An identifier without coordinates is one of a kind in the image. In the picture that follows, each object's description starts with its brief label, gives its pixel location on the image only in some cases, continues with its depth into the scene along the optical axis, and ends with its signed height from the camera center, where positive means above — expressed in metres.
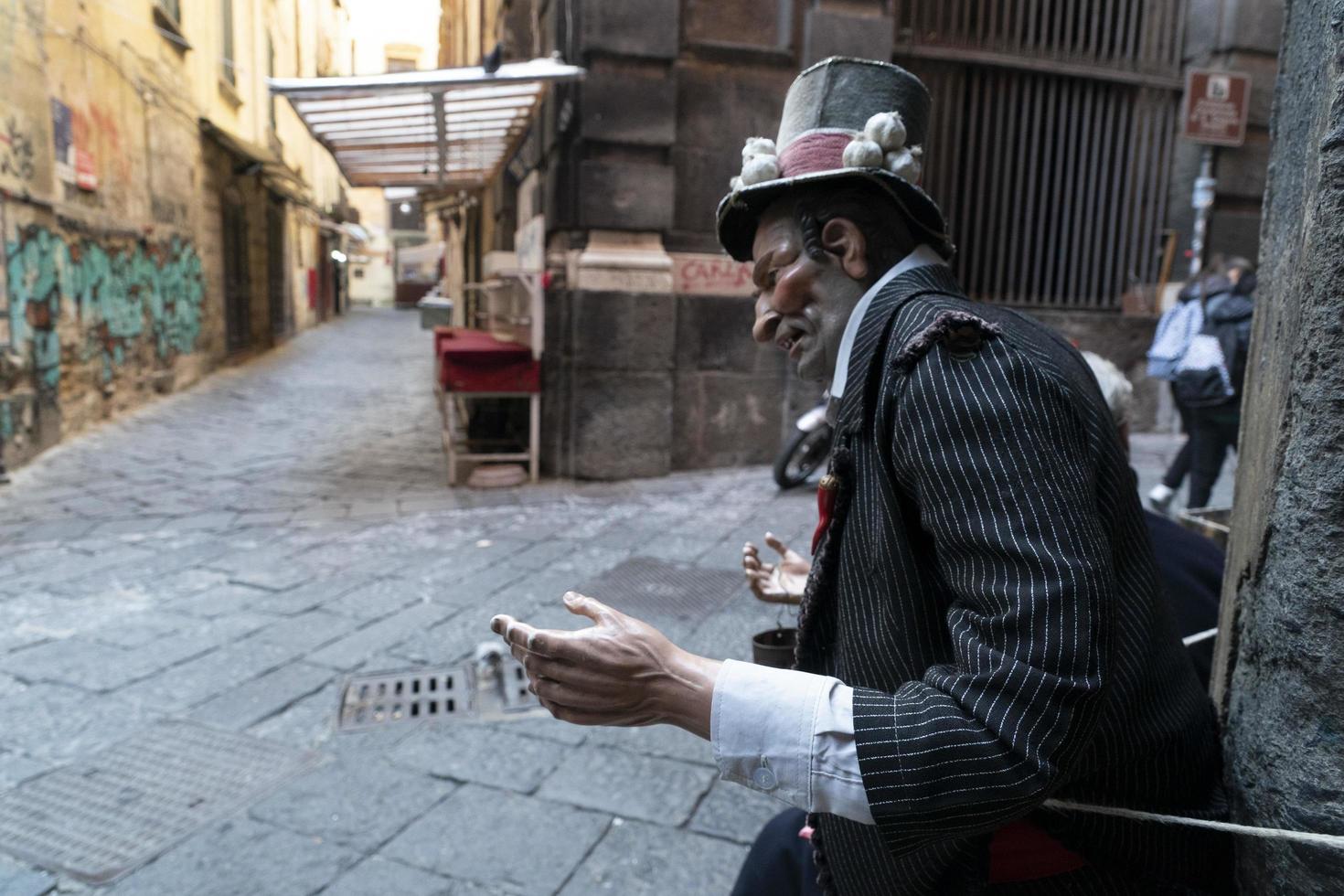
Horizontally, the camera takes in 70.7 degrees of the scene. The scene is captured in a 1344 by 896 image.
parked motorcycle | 6.45 -1.02
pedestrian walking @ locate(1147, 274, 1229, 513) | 5.61 -0.17
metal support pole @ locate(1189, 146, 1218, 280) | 8.46 +1.00
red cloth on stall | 6.55 -0.53
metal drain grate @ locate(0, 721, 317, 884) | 2.41 -1.43
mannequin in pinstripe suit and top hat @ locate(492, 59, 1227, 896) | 0.89 -0.32
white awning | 6.47 +1.38
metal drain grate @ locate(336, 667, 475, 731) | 3.15 -1.40
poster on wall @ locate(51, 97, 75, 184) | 7.93 +1.17
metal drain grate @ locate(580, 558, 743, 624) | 4.21 -1.38
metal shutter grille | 8.02 +1.51
